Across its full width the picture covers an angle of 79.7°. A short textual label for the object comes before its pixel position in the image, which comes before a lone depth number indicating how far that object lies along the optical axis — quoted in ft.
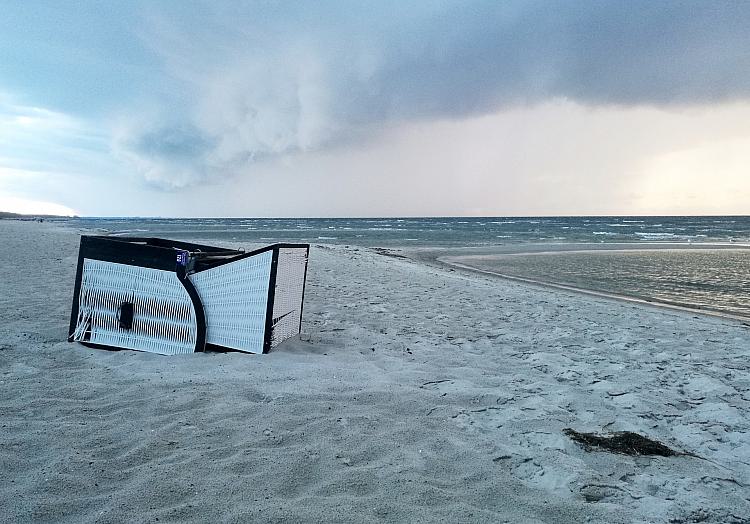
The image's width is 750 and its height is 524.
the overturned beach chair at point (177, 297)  14.06
